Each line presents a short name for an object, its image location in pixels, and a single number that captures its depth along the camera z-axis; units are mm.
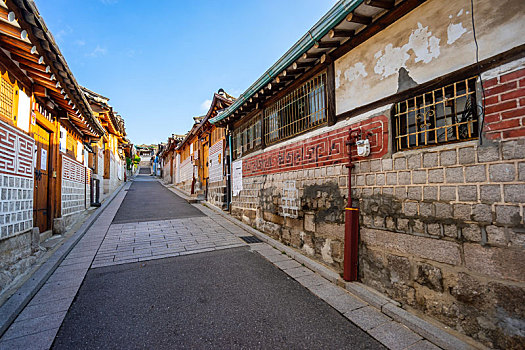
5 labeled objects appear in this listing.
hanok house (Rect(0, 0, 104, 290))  3138
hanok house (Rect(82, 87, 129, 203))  11836
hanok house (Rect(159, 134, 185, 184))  23333
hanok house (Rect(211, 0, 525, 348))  2156
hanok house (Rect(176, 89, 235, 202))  10734
